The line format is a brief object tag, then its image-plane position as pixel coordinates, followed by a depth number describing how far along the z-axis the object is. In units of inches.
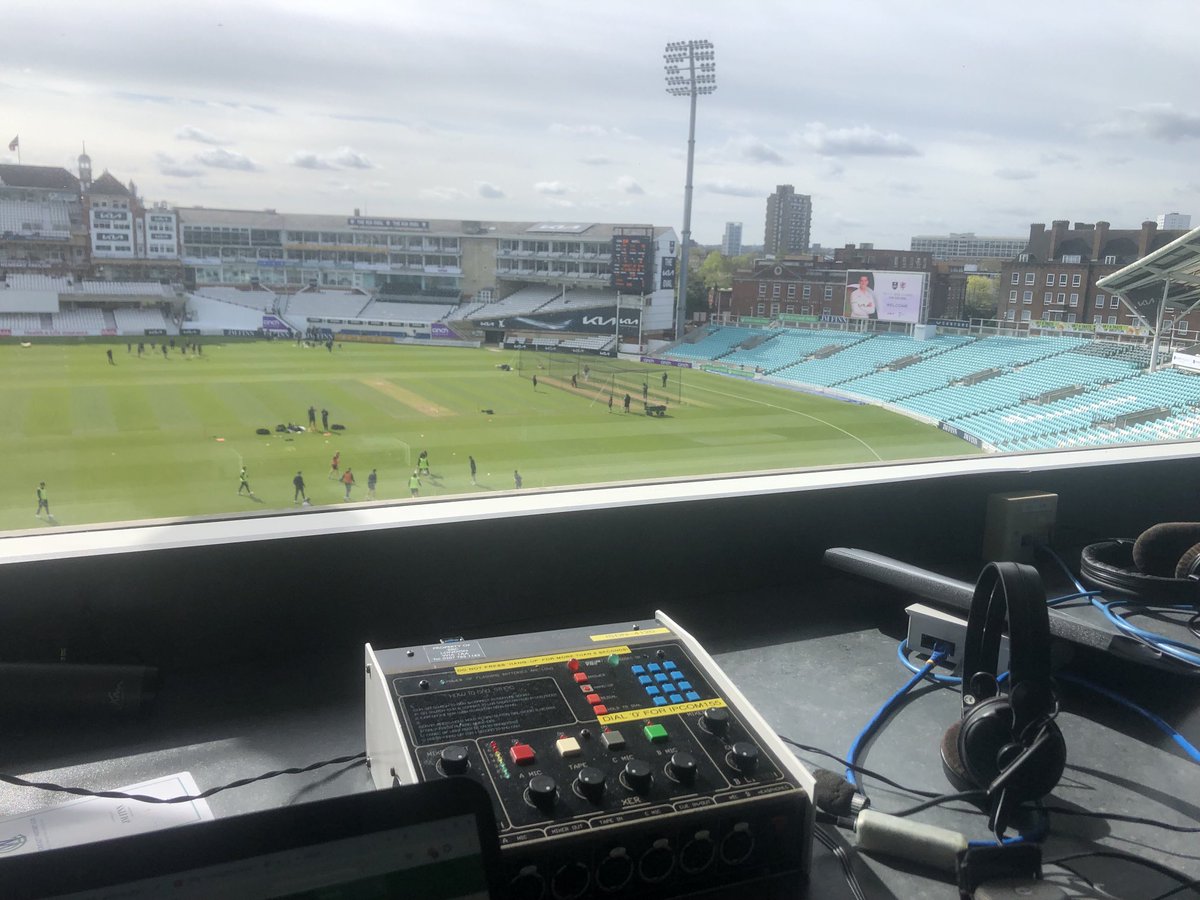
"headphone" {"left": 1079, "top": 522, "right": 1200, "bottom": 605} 56.2
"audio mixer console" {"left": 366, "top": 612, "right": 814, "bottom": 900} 26.5
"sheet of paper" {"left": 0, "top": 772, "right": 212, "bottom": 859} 30.7
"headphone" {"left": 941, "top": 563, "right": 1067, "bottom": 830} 34.2
